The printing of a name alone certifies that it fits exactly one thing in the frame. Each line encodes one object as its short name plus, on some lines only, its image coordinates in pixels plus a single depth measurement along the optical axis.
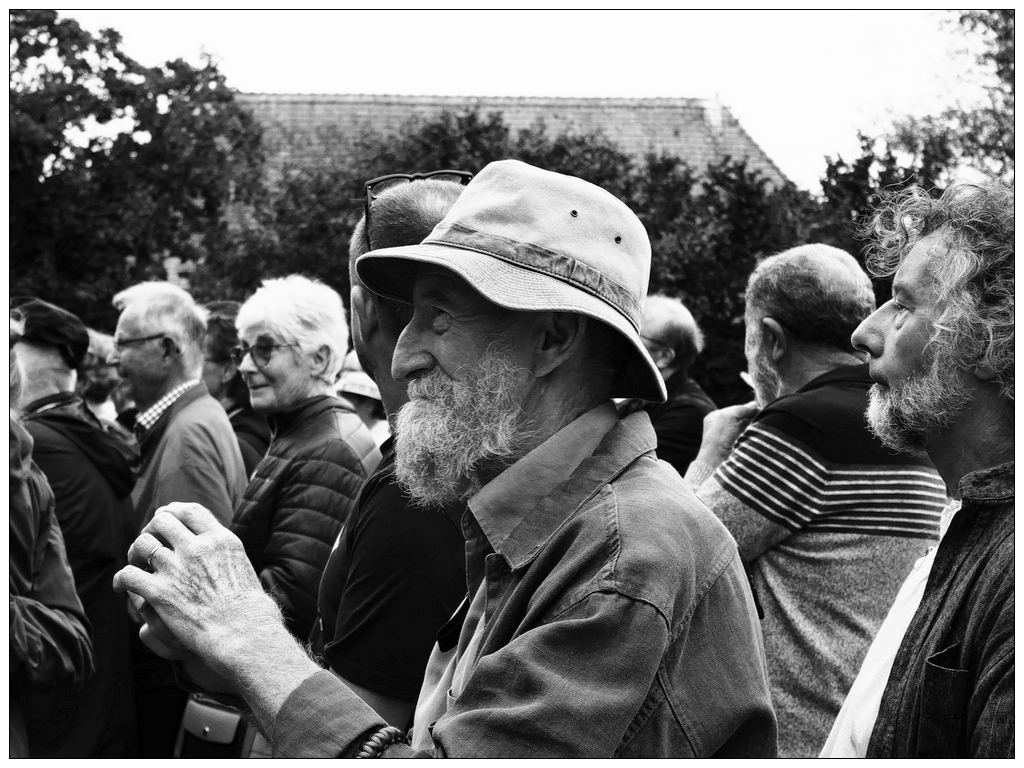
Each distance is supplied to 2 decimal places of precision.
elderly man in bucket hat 1.54
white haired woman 3.63
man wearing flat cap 3.95
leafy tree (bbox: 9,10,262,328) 11.75
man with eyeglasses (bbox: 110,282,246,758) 4.45
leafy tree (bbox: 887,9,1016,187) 6.28
